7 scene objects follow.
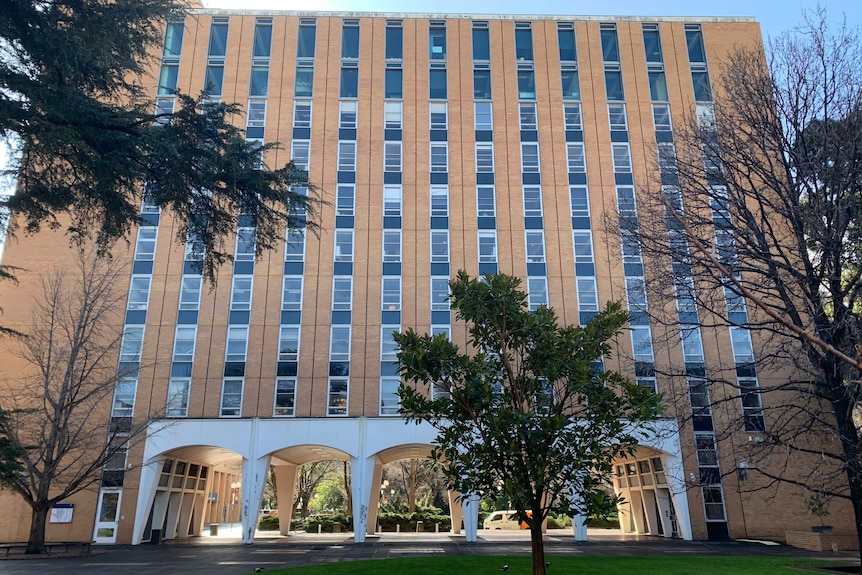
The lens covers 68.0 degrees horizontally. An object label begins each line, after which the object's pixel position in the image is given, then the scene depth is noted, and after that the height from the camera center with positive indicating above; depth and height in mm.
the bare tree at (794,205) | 14492 +6836
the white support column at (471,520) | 31031 -997
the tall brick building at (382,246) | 31359 +13113
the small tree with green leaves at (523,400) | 12094 +1851
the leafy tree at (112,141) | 10711 +6266
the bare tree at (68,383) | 26000 +5188
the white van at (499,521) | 45188 -1537
